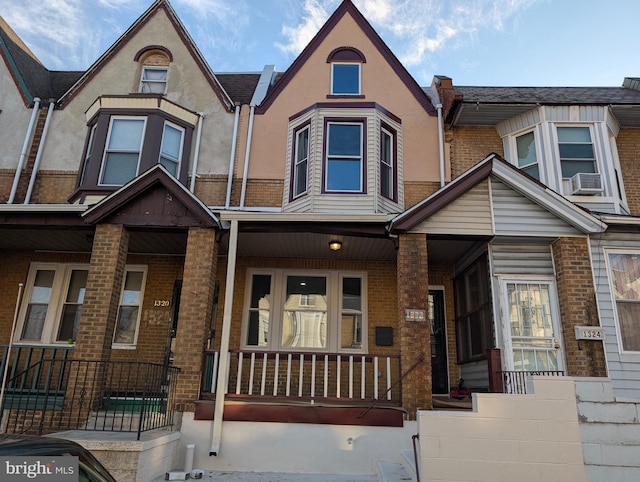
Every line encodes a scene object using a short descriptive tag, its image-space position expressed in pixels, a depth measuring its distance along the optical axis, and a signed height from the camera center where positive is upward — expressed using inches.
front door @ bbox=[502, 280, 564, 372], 302.4 +37.8
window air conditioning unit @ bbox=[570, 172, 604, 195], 378.6 +156.7
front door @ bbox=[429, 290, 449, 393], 382.6 +32.7
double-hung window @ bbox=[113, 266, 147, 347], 392.5 +53.3
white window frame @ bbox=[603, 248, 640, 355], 298.0 +61.1
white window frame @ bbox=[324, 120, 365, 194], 391.5 +181.0
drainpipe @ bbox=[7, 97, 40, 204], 419.2 +193.9
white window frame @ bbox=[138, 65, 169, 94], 461.4 +275.3
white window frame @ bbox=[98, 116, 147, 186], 406.8 +191.7
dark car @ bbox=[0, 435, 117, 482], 77.2 -14.3
